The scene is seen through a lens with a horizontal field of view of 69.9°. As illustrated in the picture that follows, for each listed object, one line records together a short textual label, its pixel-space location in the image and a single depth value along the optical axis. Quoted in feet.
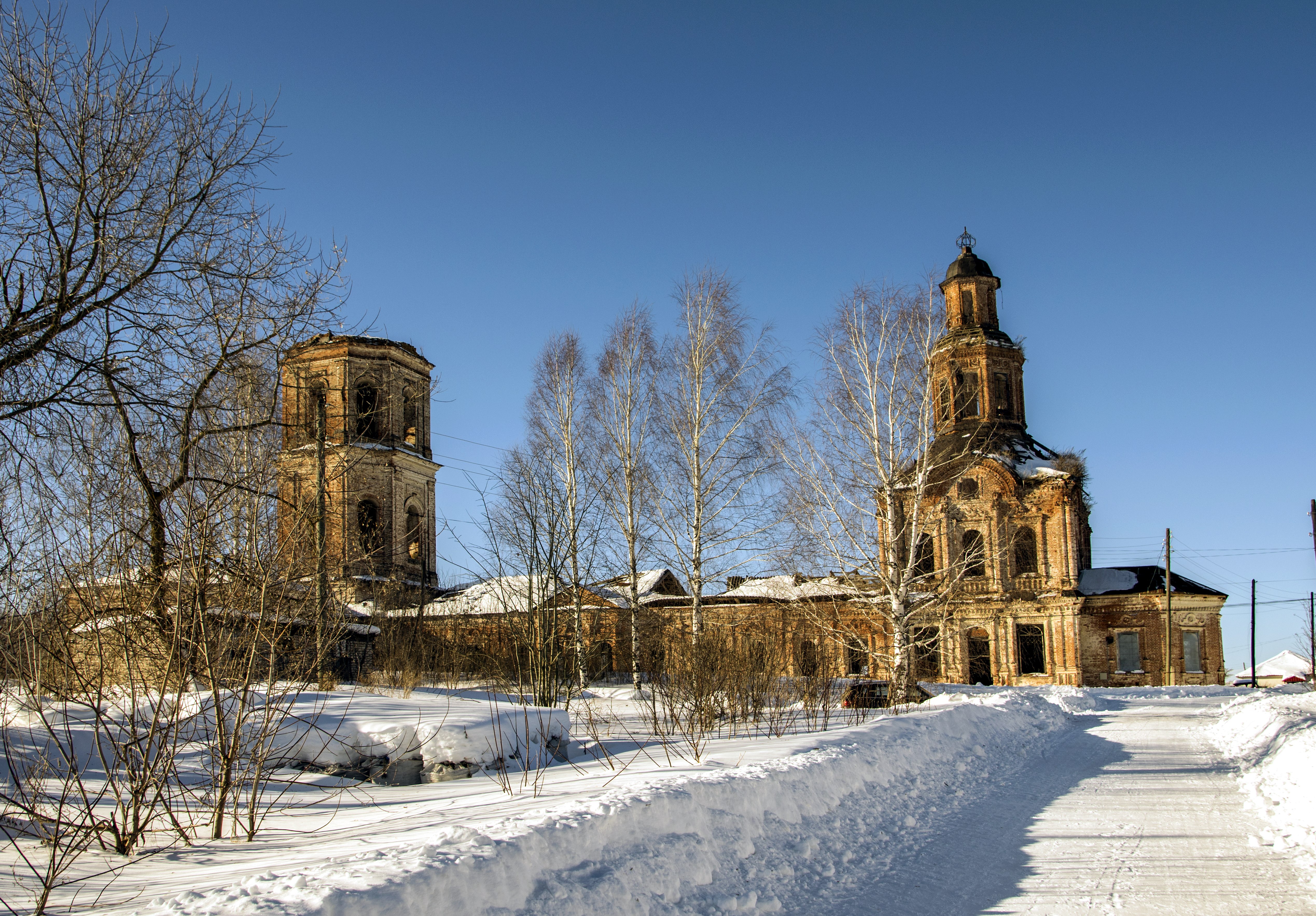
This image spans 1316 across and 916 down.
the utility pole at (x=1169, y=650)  117.60
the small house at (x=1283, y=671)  192.34
